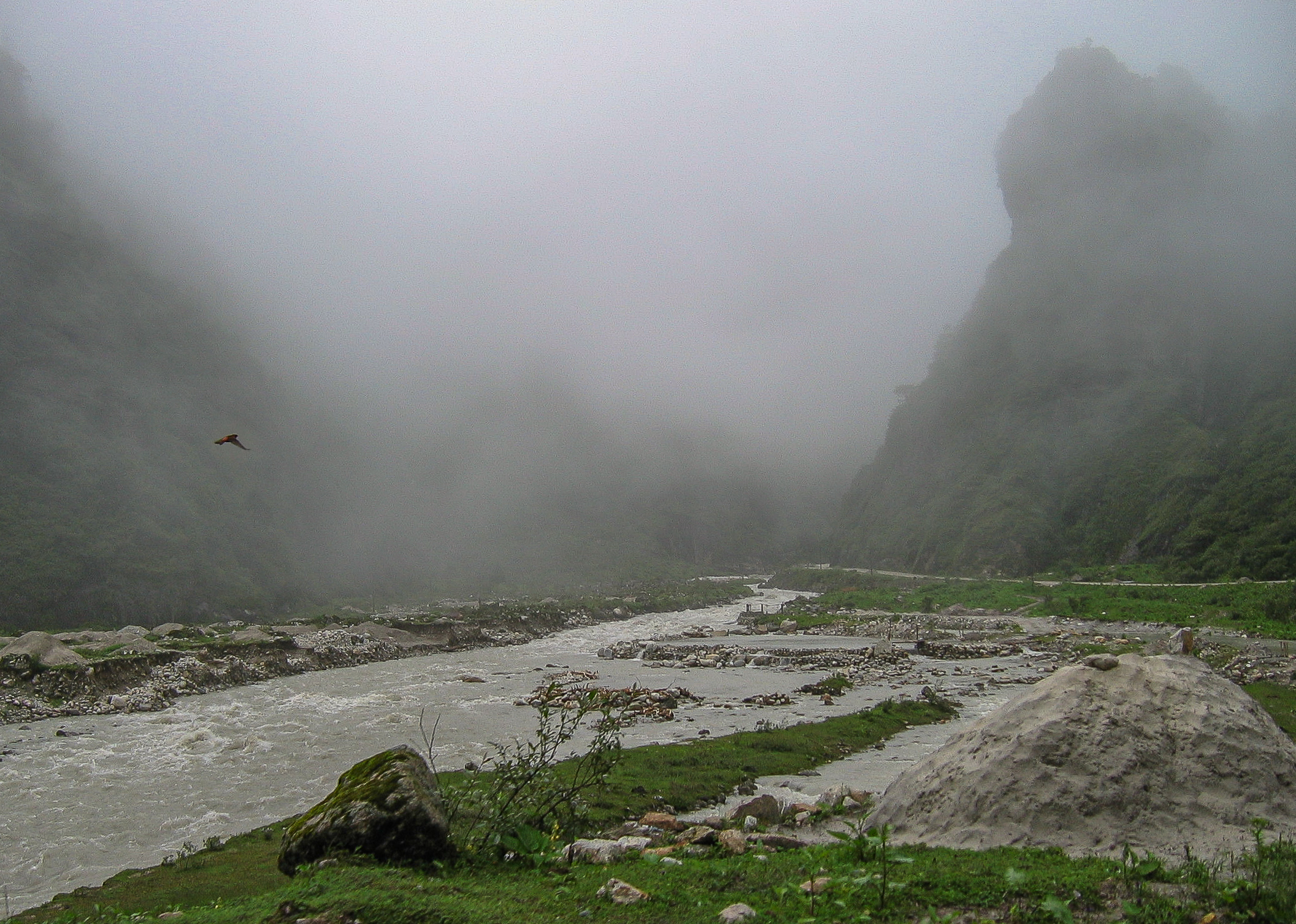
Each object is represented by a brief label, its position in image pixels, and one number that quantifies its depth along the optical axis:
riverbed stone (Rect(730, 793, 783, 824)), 14.67
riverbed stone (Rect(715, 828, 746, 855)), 11.37
